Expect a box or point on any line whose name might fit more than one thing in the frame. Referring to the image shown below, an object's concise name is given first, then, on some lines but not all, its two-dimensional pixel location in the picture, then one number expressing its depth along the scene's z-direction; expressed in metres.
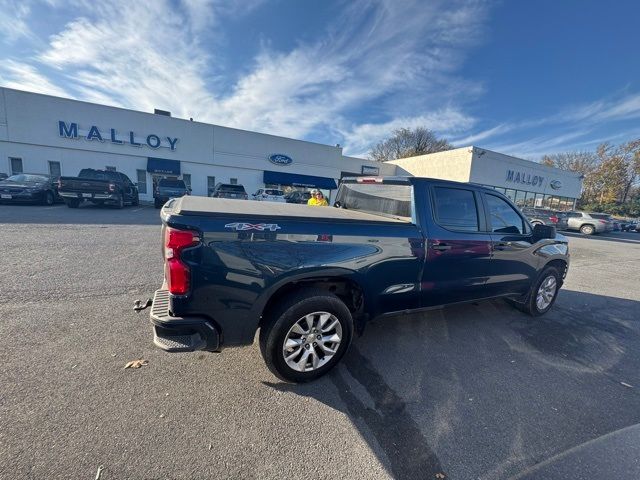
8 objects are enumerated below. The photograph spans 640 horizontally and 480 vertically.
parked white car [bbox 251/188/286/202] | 18.83
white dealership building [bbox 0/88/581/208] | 19.48
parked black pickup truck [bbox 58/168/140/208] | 12.72
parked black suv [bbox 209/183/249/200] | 16.94
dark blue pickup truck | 2.15
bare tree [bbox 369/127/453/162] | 50.41
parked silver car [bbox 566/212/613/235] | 21.72
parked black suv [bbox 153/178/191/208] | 16.80
